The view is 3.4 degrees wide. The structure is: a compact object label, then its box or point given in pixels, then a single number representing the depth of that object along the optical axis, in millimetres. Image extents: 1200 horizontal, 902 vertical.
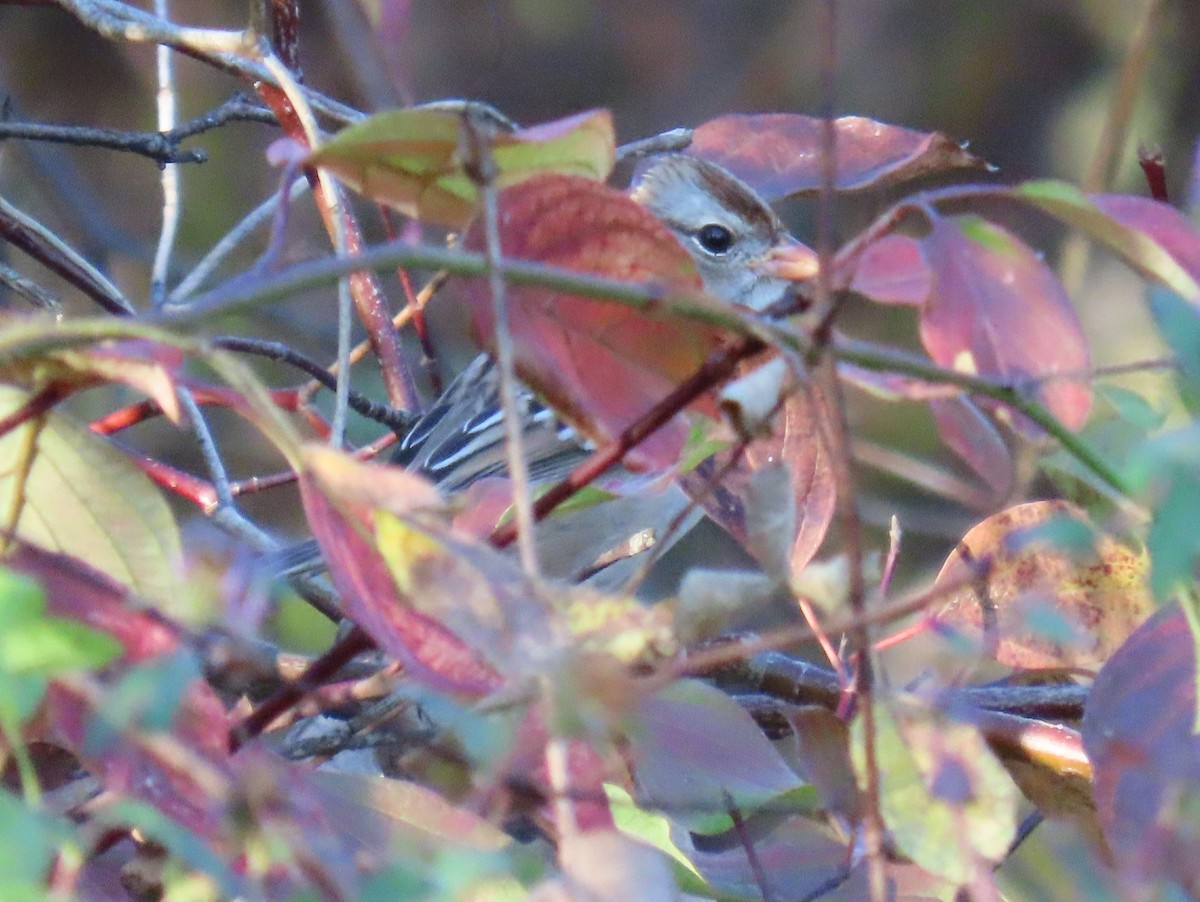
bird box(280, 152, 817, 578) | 5173
